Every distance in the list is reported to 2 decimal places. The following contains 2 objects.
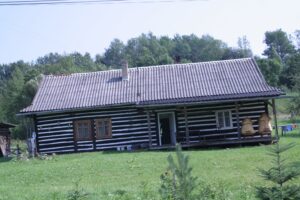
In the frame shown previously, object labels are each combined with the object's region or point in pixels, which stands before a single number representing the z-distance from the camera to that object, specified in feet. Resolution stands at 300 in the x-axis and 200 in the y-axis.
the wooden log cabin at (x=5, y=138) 112.19
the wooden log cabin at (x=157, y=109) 83.97
